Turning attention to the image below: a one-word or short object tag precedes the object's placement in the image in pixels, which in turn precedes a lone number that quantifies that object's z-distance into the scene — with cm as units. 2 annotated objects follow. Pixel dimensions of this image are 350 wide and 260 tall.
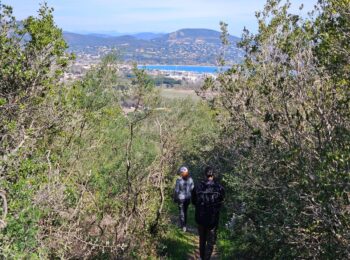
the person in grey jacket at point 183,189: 1147
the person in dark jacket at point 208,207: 930
